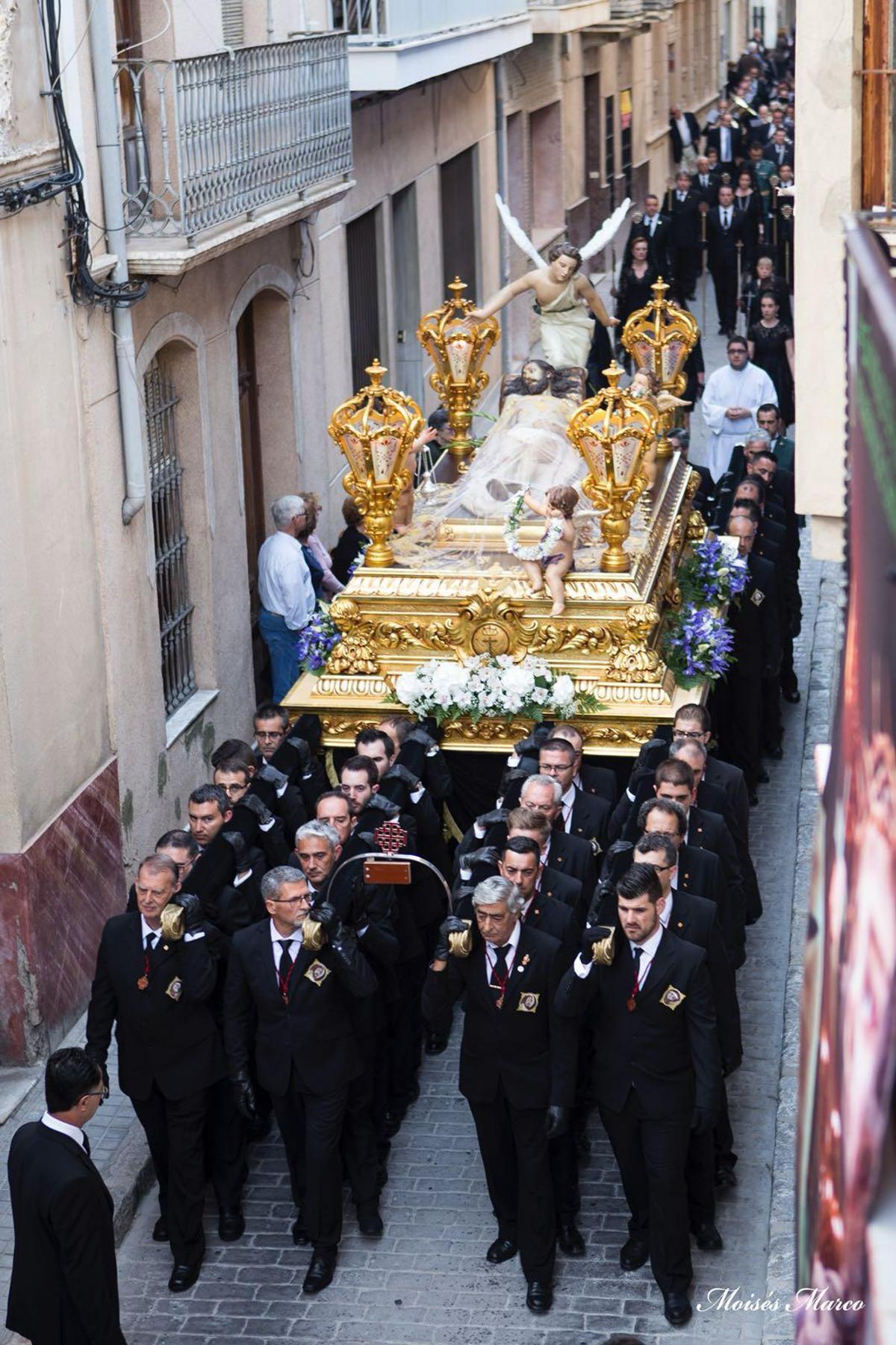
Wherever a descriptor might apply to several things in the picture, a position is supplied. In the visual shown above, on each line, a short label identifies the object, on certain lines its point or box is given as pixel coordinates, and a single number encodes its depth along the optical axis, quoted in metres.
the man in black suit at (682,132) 36.34
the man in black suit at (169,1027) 7.60
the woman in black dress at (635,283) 21.83
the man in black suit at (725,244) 24.97
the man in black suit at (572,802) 9.03
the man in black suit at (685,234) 25.28
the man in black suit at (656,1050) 7.14
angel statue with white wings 13.30
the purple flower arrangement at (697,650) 11.06
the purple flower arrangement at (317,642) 11.15
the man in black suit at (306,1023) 7.45
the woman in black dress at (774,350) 19.02
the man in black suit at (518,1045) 7.34
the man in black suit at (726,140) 33.12
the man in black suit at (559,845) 8.48
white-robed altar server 16.33
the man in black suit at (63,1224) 6.28
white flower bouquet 10.38
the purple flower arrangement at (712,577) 12.09
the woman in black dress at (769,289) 19.52
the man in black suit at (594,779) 9.48
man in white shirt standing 12.57
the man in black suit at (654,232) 23.80
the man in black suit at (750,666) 12.16
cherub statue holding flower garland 10.49
